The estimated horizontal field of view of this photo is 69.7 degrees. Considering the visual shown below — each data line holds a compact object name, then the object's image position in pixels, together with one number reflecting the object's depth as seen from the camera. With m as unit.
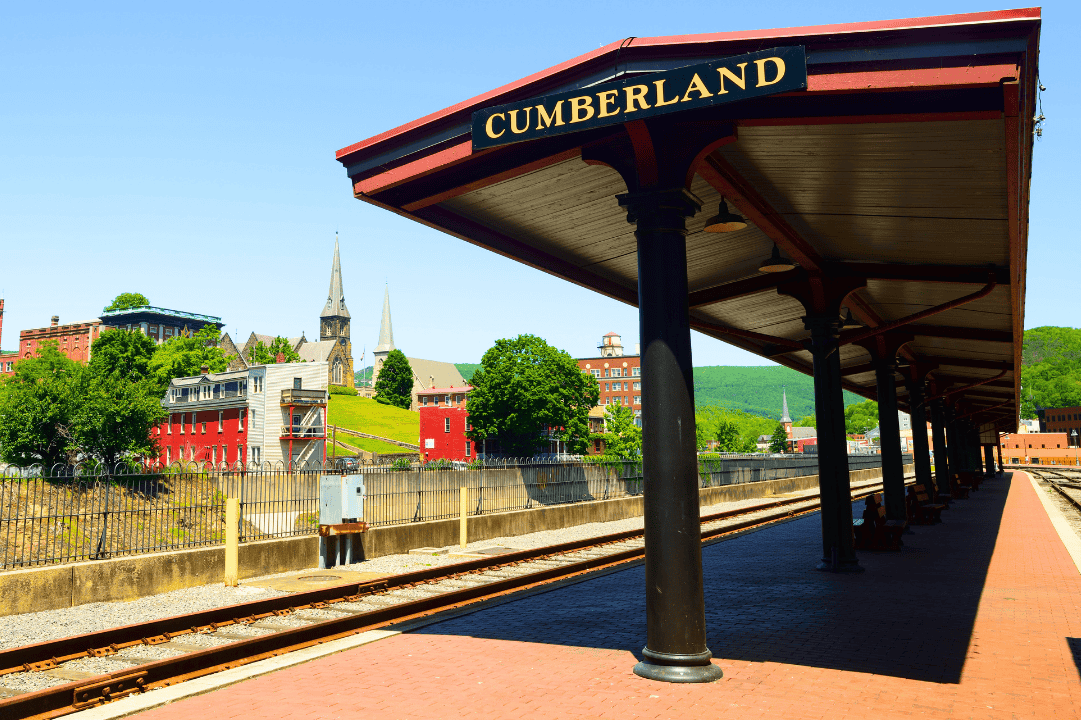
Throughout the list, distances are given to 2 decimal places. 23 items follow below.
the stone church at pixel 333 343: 161.38
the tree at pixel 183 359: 86.25
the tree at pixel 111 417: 41.94
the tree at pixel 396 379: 145.00
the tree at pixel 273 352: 121.25
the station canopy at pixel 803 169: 5.70
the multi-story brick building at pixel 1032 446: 133.88
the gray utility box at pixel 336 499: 15.04
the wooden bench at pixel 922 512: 21.88
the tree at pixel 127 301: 125.12
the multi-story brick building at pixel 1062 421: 151.50
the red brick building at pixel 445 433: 91.12
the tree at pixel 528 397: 81.94
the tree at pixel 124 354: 78.88
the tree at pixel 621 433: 95.00
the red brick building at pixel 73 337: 130.62
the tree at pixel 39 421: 40.25
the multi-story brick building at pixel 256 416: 68.75
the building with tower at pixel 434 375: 152.25
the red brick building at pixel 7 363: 130.75
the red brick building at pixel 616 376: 160.75
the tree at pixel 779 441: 167.12
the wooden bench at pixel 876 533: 16.05
